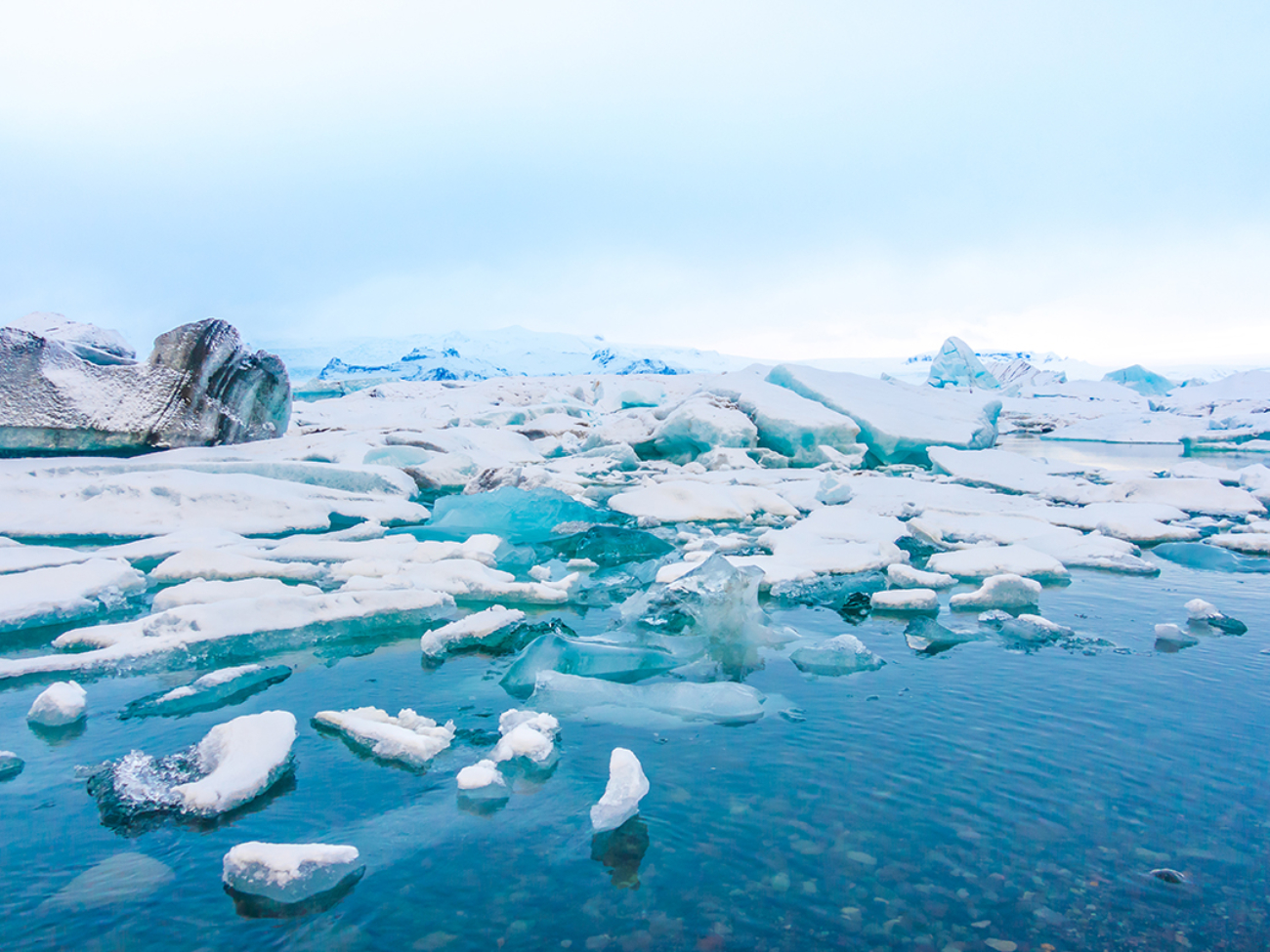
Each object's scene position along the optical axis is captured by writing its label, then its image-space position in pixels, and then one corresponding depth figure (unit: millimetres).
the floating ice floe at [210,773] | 1675
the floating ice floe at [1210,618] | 3072
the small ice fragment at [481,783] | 1769
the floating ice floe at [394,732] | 1923
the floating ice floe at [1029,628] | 2984
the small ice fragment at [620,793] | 1639
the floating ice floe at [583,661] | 2488
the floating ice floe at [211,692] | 2250
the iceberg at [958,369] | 28922
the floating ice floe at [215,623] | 2531
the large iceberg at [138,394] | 6566
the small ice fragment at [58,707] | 2119
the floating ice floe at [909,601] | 3420
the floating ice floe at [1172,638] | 2908
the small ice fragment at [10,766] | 1846
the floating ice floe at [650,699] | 2262
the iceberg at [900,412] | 9828
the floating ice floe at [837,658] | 2654
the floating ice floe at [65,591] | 3004
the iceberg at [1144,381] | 30406
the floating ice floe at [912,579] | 3760
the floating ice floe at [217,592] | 3125
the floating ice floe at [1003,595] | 3473
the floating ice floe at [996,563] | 3988
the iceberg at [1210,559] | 4273
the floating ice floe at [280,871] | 1387
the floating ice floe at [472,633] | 2796
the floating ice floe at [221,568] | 3672
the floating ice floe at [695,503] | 5730
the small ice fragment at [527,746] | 1909
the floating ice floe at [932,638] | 2918
